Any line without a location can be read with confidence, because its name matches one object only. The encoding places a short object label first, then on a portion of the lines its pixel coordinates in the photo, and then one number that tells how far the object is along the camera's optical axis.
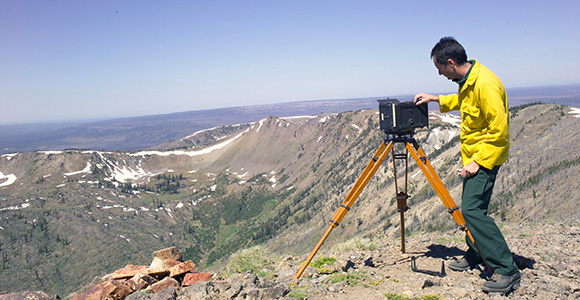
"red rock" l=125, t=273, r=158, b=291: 6.18
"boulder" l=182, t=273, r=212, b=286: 6.41
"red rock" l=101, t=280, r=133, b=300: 5.73
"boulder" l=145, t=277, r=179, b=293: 5.97
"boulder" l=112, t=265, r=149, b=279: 6.94
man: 4.66
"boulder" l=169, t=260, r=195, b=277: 6.69
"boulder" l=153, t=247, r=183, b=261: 7.92
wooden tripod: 5.67
